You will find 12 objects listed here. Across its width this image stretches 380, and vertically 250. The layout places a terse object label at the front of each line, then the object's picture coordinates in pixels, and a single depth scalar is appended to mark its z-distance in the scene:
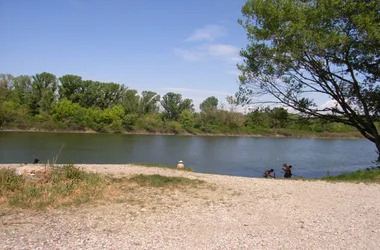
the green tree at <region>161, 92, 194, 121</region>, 90.75
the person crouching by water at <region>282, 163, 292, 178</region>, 17.31
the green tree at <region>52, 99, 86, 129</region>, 70.25
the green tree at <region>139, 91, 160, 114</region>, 85.42
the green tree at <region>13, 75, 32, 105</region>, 73.00
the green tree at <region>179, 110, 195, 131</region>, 82.44
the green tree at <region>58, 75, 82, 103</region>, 75.69
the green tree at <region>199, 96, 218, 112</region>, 96.44
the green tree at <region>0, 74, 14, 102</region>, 69.37
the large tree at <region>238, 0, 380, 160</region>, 11.94
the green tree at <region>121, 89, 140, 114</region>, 79.69
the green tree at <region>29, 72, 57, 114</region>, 72.25
